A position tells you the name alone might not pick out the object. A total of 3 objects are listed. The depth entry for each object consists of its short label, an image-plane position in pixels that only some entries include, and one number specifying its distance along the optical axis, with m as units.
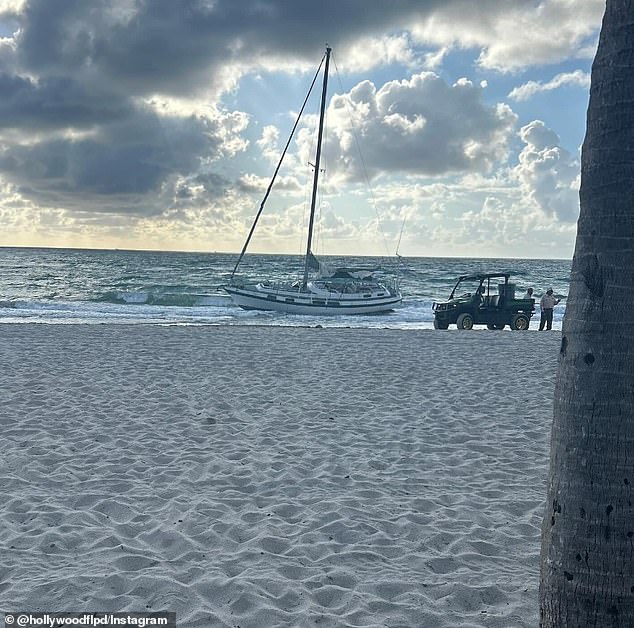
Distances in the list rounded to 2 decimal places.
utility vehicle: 22.48
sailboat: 32.59
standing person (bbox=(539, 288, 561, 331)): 22.33
